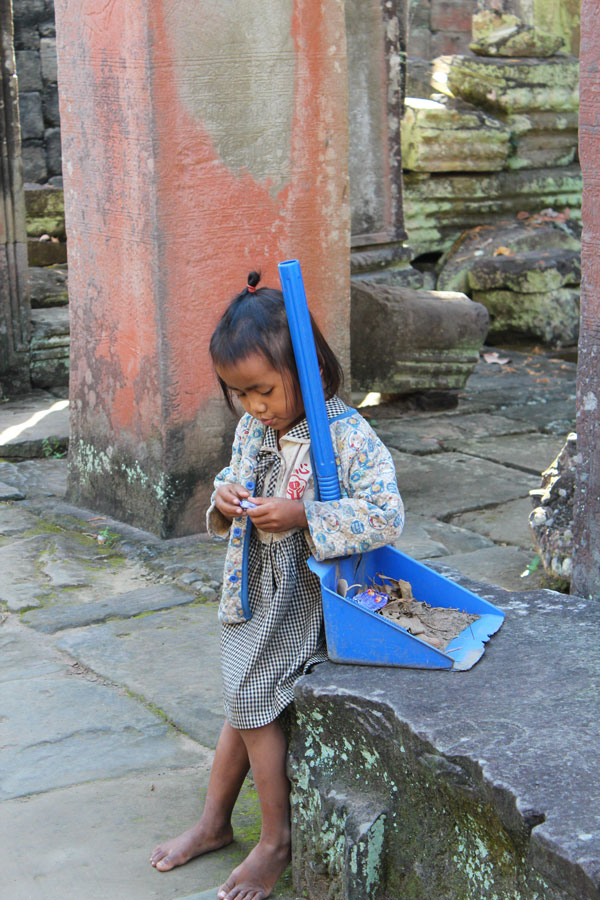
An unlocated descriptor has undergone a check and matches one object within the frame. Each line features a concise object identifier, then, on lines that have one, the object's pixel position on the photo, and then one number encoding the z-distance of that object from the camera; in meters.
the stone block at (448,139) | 8.50
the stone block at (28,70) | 11.24
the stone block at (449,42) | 16.16
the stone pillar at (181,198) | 3.95
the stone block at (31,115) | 11.21
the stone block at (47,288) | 7.49
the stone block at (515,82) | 8.93
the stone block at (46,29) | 11.35
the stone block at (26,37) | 11.20
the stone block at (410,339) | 6.02
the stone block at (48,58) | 11.28
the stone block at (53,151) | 11.37
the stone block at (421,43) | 16.03
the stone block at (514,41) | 9.10
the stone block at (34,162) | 11.23
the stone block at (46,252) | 8.78
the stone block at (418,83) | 10.02
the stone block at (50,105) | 11.39
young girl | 2.13
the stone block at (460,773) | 1.67
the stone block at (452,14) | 16.12
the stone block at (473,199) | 8.70
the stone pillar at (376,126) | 6.50
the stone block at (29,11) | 11.22
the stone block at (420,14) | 15.96
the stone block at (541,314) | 7.90
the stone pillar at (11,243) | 6.36
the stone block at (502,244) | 8.42
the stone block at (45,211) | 9.23
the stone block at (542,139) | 8.96
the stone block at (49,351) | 6.62
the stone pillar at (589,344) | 2.63
